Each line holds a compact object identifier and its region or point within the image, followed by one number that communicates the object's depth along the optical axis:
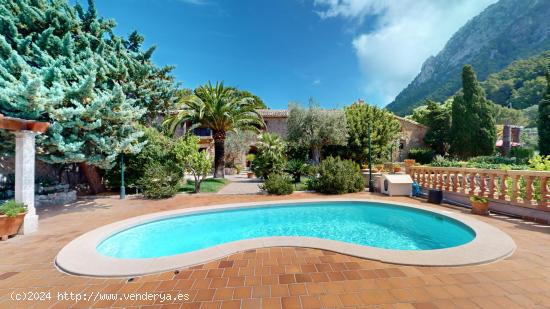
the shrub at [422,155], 29.28
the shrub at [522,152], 23.69
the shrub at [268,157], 15.24
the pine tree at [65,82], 7.95
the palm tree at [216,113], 17.20
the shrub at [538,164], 7.10
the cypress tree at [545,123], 20.94
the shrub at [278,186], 12.23
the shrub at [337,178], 12.27
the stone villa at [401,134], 29.55
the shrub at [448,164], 14.48
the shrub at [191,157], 12.19
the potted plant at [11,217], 5.79
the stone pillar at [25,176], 6.45
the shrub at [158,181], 11.68
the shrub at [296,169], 15.94
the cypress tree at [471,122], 26.42
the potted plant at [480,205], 7.52
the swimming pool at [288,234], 4.16
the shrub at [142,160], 12.91
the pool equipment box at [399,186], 11.41
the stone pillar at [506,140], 25.39
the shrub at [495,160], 19.64
